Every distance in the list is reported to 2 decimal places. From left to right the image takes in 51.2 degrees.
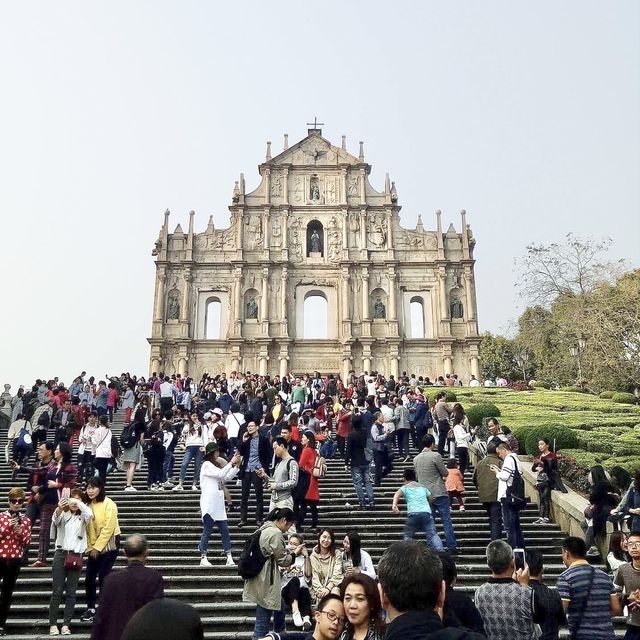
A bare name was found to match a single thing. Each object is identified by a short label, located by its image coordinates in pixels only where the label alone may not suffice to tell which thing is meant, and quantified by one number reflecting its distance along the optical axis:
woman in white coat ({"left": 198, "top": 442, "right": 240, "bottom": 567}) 9.23
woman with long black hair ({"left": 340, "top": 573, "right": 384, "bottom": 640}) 3.52
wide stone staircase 7.95
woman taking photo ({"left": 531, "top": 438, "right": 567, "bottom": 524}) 10.90
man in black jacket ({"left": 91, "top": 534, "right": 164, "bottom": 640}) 4.50
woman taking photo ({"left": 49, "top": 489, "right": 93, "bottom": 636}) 7.47
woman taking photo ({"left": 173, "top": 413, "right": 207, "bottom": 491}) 13.28
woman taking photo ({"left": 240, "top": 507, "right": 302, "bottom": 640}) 6.20
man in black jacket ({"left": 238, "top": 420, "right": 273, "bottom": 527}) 10.68
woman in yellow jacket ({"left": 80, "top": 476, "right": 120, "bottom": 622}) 7.73
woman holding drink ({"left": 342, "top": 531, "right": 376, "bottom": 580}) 6.30
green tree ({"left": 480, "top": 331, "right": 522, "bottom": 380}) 52.38
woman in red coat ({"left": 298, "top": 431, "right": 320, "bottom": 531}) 10.39
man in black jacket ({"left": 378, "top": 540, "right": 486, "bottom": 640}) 2.76
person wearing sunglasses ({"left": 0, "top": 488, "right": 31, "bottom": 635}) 7.33
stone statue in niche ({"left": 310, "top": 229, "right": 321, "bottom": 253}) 39.03
